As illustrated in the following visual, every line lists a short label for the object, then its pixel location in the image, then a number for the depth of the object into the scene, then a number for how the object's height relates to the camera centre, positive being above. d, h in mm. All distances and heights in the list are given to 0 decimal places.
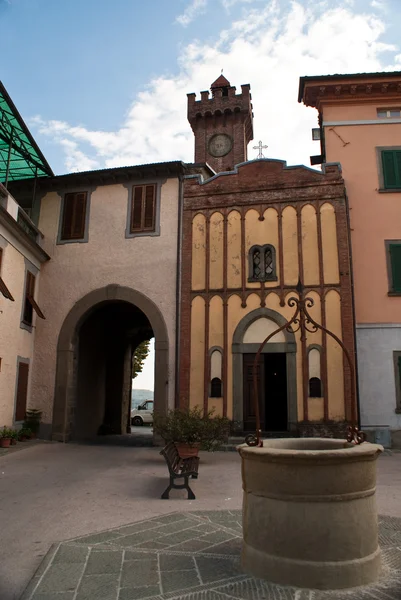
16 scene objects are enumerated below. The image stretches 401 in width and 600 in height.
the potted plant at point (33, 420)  15131 -667
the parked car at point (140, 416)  30547 -1000
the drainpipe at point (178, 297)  14711 +3213
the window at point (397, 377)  13906 +749
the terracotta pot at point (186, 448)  10281 -1003
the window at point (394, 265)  14742 +4185
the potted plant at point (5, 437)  13180 -1063
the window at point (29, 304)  15461 +3030
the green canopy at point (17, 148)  14413 +8250
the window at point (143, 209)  16203 +6378
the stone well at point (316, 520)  4125 -1024
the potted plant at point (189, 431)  10281 -657
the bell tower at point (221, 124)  32750 +19046
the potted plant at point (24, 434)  14584 -1061
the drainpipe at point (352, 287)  13773 +3470
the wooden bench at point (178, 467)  7688 -1154
